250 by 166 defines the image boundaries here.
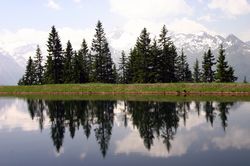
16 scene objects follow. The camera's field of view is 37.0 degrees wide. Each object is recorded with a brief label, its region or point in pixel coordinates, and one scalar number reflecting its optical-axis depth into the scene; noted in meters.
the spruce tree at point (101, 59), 109.48
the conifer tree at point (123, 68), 128.38
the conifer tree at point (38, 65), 128.00
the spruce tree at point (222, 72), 100.81
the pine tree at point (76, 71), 105.56
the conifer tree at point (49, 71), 108.50
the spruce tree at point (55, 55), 108.62
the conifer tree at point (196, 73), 142.90
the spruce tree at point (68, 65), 106.69
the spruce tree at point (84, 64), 106.94
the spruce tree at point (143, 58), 100.38
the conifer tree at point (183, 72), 129.44
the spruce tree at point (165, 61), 101.25
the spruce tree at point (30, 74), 128.62
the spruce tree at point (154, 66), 99.48
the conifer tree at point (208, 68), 117.04
